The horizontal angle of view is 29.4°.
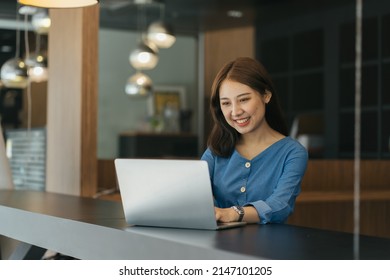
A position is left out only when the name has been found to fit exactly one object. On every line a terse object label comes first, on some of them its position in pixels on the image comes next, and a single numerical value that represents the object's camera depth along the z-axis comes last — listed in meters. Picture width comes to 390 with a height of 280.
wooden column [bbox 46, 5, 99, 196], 3.99
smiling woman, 2.37
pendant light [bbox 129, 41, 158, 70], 7.15
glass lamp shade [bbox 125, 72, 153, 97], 8.58
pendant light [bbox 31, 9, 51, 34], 5.02
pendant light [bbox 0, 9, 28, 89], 5.21
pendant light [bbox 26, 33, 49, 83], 5.20
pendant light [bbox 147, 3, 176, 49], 7.07
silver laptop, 1.96
